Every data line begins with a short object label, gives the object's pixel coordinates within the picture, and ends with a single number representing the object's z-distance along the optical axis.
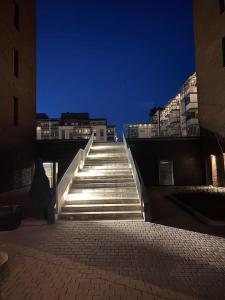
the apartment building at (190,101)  36.66
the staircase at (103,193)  8.49
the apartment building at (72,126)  75.29
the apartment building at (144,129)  47.60
